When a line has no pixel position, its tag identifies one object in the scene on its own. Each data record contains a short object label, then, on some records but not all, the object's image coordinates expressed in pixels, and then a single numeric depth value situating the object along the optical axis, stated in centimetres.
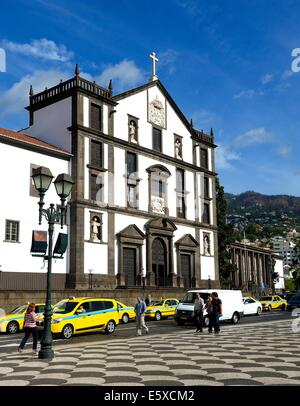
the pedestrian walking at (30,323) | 1597
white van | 2684
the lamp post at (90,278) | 3752
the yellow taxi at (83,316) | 2100
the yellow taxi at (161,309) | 3222
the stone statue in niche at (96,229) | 3878
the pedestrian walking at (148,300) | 3690
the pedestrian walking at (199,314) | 2283
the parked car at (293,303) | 4194
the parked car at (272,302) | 4509
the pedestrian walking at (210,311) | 2175
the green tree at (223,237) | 5678
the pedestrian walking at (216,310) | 2156
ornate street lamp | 1427
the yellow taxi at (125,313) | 2995
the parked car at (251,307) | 3647
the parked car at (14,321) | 2450
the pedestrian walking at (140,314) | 2191
